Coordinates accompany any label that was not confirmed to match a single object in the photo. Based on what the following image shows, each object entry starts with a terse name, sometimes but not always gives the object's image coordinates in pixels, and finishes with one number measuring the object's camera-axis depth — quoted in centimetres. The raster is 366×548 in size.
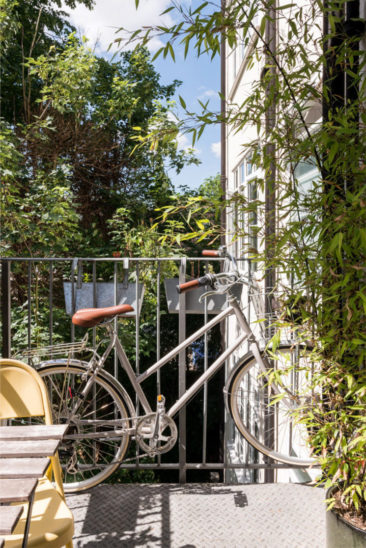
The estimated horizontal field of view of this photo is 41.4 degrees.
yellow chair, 146
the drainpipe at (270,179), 191
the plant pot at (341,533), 174
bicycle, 247
